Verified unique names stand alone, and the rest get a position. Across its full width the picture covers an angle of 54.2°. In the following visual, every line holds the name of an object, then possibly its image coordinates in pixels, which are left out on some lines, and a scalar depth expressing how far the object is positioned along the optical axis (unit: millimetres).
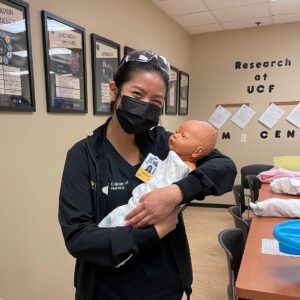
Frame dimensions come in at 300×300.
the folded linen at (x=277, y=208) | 1978
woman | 833
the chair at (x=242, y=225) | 1950
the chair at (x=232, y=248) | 1553
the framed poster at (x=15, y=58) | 1694
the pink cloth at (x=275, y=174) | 3154
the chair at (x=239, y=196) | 2939
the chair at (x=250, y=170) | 4150
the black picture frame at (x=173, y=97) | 4305
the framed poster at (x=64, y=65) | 2041
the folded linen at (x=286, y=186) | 2558
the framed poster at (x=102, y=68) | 2571
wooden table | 1133
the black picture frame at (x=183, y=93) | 4816
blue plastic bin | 972
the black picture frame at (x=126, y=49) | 3060
